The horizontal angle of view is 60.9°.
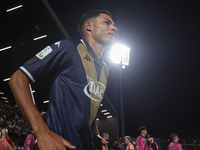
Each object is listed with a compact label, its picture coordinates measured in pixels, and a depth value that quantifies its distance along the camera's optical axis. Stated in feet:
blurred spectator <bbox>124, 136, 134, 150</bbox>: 23.39
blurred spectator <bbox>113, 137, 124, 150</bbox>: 26.27
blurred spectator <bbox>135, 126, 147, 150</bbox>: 21.57
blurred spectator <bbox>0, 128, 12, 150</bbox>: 15.57
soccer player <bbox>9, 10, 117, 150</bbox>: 2.37
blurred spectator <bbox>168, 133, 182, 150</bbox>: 22.63
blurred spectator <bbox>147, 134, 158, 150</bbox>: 24.61
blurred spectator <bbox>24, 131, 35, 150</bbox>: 18.69
